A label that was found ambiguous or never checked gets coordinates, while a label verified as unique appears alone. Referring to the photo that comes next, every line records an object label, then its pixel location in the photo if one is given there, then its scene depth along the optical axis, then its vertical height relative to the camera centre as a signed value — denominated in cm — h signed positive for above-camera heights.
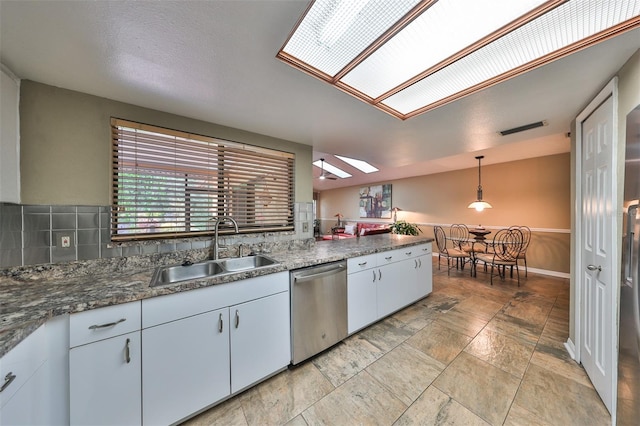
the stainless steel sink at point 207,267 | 168 -49
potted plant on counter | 570 -46
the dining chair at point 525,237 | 426 -53
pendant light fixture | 434 +14
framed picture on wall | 721 +37
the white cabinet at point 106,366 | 106 -80
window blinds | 174 +27
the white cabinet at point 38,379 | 81 -72
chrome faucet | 198 -24
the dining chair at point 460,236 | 490 -62
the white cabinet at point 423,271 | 295 -85
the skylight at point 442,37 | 101 +95
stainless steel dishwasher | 178 -85
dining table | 426 -60
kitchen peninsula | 100 -46
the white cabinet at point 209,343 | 124 -87
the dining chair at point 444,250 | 436 -83
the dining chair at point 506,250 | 387 -77
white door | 139 -28
